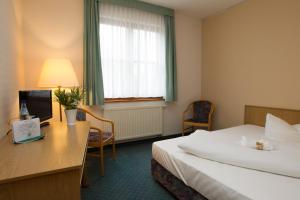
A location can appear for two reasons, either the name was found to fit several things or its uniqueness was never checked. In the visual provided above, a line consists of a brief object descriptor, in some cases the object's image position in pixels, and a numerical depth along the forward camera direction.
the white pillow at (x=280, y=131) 2.05
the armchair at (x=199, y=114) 3.61
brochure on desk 1.41
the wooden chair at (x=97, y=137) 2.42
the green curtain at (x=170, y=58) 3.65
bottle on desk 1.63
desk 0.92
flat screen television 1.86
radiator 3.27
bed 1.16
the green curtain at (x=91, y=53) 2.93
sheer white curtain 3.16
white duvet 1.37
